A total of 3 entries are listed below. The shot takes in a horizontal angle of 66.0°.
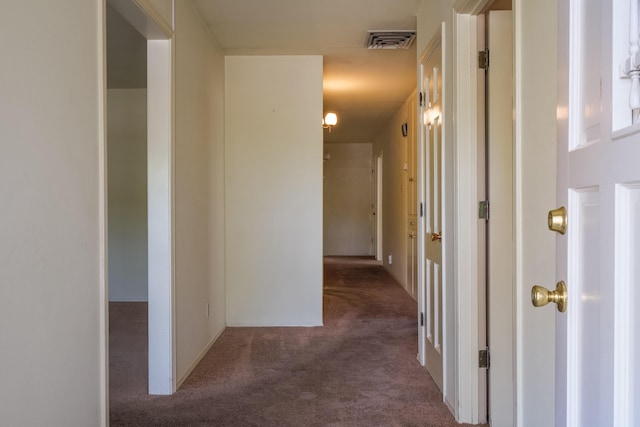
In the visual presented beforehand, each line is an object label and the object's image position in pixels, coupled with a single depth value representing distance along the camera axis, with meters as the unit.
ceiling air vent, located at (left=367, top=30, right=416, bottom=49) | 3.71
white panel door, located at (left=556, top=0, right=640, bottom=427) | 0.72
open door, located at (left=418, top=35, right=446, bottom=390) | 2.82
